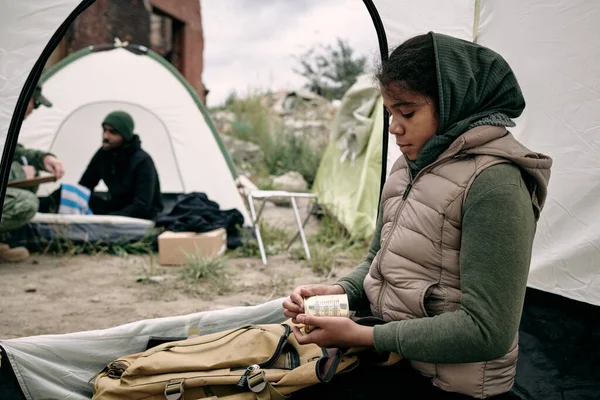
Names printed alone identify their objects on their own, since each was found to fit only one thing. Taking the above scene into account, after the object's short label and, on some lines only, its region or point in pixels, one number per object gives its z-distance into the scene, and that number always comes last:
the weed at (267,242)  4.71
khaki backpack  1.45
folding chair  4.44
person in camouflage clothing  4.00
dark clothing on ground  4.53
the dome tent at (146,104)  5.41
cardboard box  4.36
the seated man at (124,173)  4.85
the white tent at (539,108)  1.93
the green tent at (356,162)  4.89
